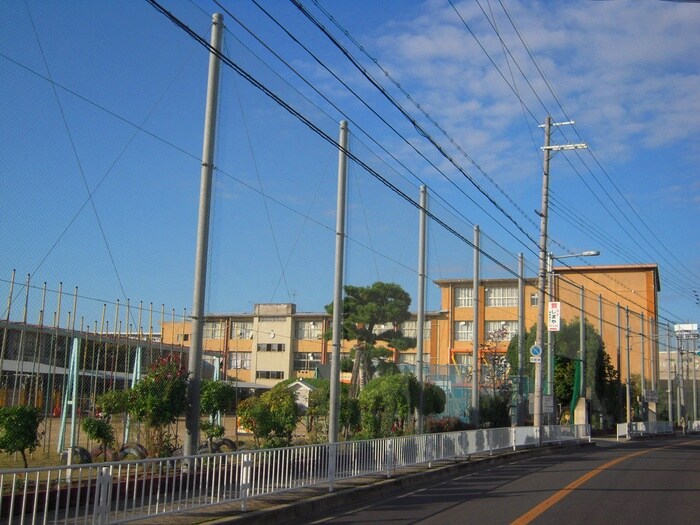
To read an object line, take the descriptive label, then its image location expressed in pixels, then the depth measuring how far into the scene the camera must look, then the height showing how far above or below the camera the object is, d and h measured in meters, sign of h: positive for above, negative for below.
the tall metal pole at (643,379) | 59.38 +1.39
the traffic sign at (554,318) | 32.47 +3.17
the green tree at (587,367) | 53.94 +1.91
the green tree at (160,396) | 13.81 -0.30
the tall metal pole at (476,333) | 28.03 +2.19
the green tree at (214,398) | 16.59 -0.36
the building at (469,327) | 51.21 +4.85
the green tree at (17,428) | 11.61 -0.81
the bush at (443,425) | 26.44 -1.25
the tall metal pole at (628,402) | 49.97 -0.39
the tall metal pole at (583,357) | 46.84 +2.34
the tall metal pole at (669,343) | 68.03 +4.96
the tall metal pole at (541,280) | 30.23 +4.62
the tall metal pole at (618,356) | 55.94 +2.92
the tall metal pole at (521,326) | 34.53 +3.01
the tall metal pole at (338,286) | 18.20 +2.46
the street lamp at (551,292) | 33.31 +4.43
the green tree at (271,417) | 17.67 -0.78
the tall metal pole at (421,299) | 23.77 +2.85
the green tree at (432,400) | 24.41 -0.35
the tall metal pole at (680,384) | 69.12 +1.31
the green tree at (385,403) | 21.98 -0.45
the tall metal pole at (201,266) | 14.24 +2.14
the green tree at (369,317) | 22.38 +2.13
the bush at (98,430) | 13.64 -0.94
